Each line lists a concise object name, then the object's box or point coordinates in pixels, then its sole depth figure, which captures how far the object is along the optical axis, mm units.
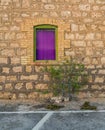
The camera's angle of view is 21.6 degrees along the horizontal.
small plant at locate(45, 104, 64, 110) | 8361
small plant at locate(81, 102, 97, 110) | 8247
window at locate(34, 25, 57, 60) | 9641
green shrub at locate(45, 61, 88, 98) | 9359
